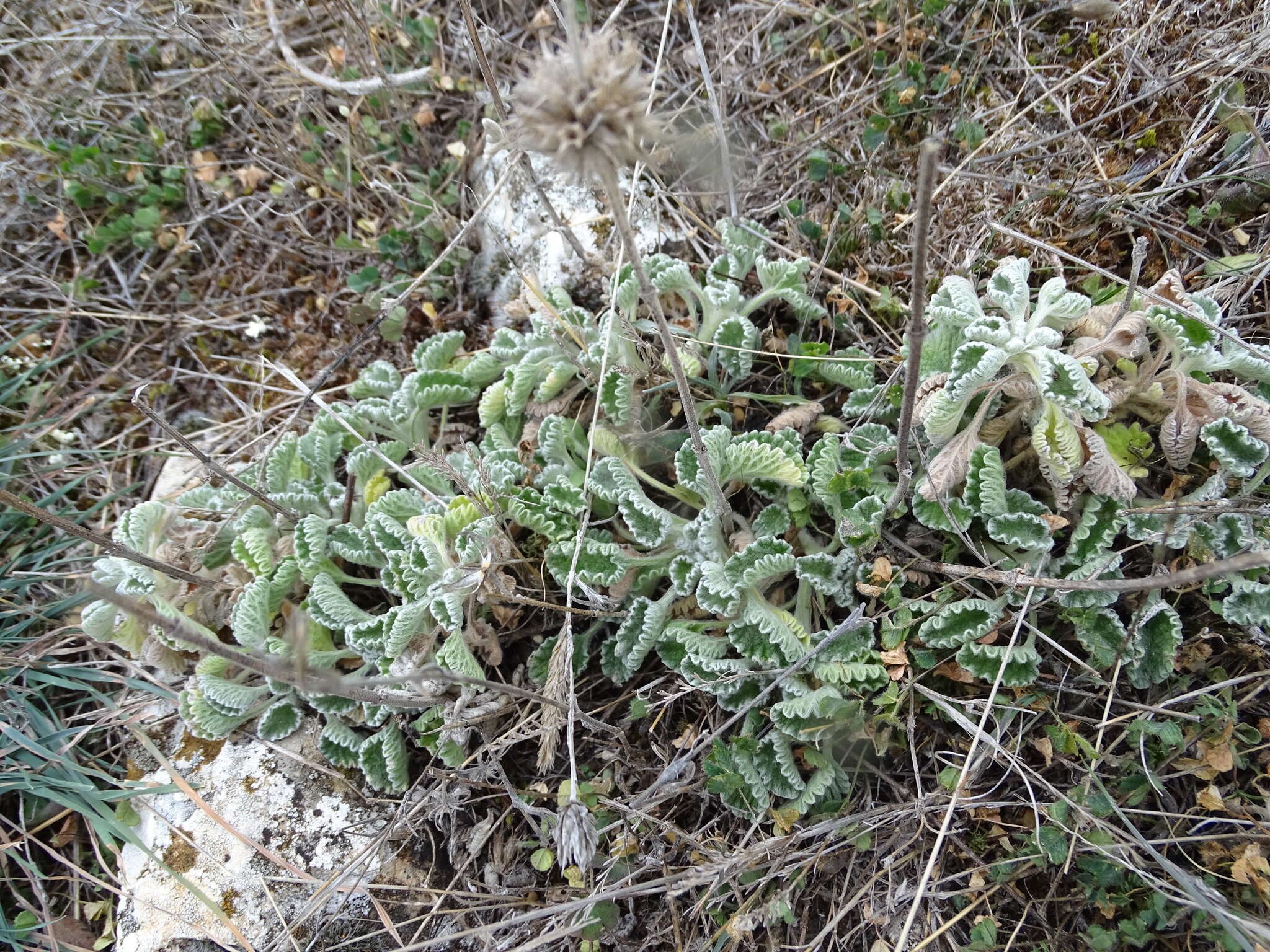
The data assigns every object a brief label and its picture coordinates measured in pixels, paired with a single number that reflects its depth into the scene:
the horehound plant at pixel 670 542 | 0.32
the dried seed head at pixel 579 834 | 0.29
